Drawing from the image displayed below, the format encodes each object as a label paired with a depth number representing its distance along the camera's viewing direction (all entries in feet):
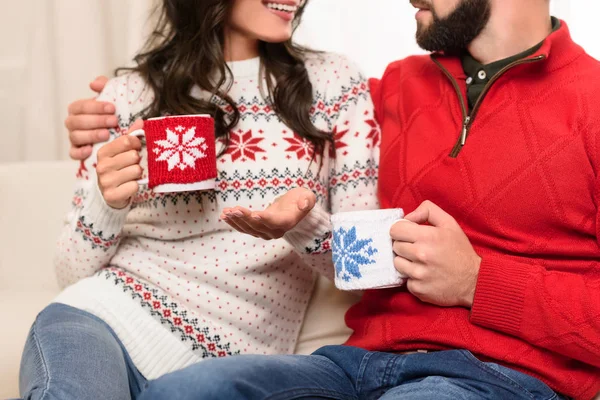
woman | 4.04
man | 3.48
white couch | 5.64
